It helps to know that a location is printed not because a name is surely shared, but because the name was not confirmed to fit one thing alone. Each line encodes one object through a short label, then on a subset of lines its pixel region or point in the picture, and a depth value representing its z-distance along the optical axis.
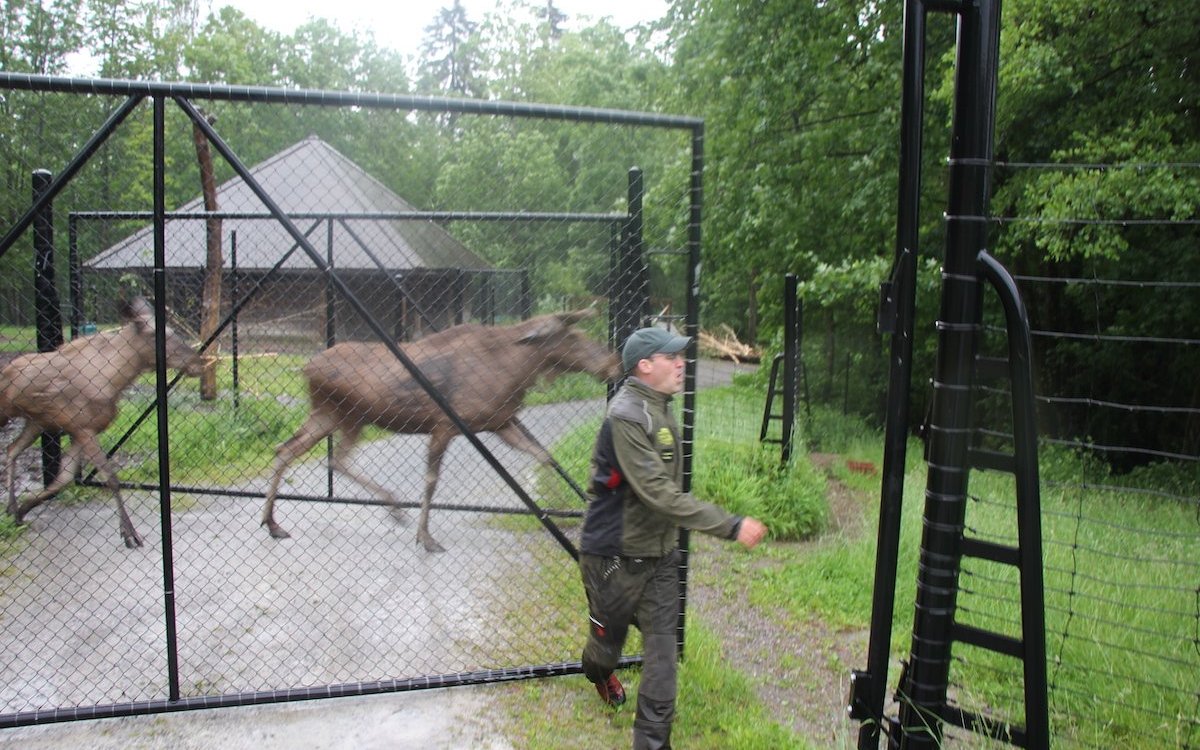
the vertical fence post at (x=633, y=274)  4.92
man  3.36
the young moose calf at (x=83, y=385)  5.82
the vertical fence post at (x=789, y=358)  8.52
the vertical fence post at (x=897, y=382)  2.87
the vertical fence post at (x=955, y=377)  2.74
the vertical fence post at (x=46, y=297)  5.88
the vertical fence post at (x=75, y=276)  6.71
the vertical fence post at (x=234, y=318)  6.41
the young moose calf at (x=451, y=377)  5.73
